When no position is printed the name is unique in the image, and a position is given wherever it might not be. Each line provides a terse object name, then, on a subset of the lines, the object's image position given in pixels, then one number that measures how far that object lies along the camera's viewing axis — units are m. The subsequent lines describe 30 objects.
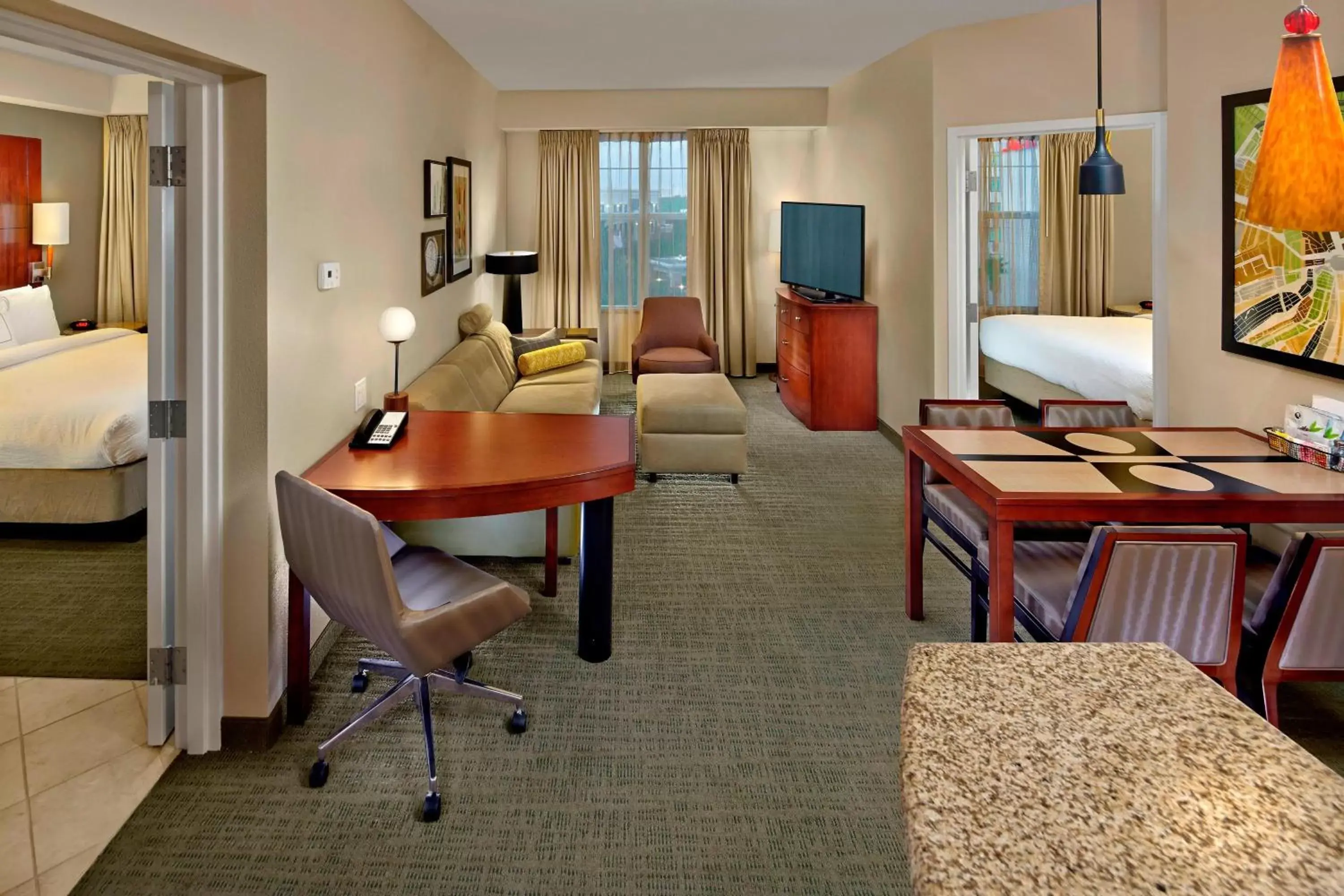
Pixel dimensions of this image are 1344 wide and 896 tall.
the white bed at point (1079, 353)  5.52
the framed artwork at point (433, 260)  4.76
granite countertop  0.86
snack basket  2.73
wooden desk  2.62
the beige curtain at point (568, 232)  8.55
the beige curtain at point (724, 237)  8.59
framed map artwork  2.95
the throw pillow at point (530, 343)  6.86
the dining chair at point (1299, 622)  2.20
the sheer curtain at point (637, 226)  8.77
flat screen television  6.58
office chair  2.19
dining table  2.46
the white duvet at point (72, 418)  4.05
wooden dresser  6.54
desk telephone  3.12
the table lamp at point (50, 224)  5.57
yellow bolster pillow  6.58
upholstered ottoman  5.32
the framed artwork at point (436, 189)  4.76
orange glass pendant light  1.15
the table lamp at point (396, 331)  3.40
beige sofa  3.84
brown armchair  7.92
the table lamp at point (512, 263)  7.07
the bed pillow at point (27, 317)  5.22
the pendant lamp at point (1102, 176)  3.27
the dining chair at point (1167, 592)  2.18
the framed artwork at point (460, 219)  5.51
